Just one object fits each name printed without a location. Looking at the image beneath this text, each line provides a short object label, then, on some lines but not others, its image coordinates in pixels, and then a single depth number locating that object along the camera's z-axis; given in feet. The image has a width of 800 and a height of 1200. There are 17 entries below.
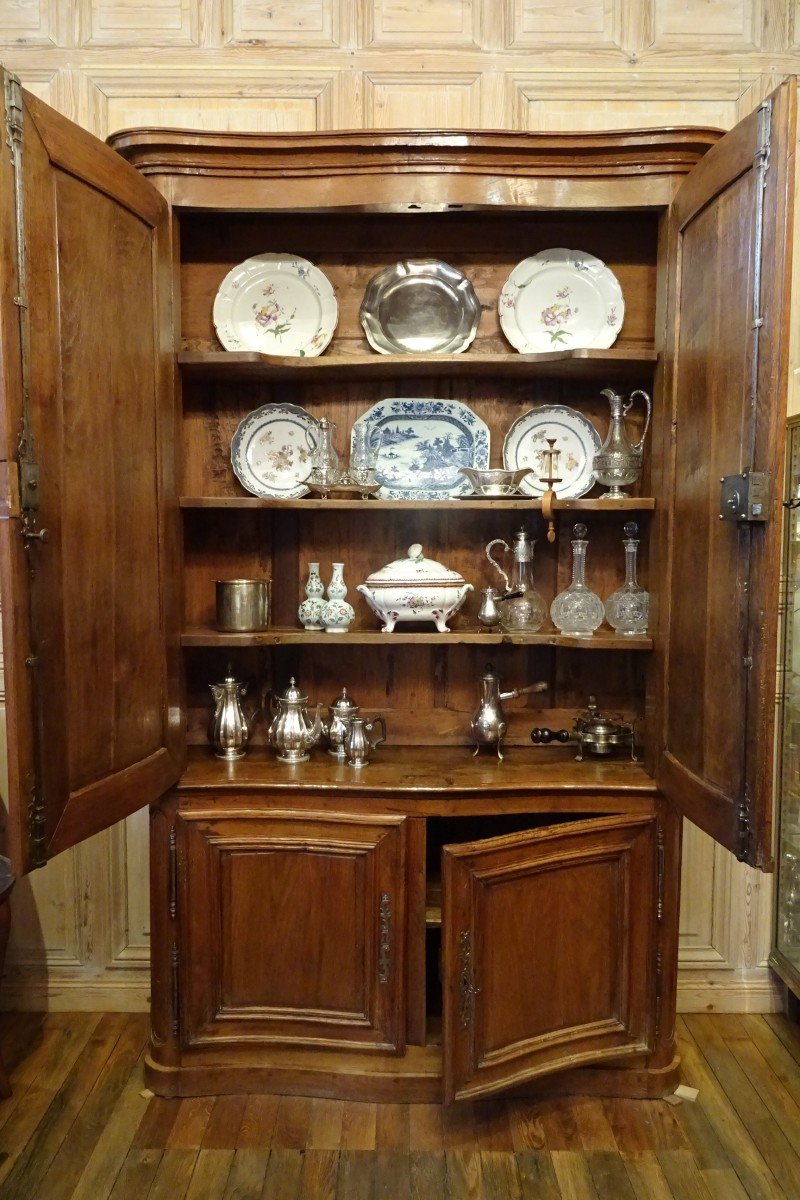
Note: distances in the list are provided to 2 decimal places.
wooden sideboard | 5.08
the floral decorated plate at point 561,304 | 7.08
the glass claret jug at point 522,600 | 7.14
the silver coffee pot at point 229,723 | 7.10
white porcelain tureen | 6.93
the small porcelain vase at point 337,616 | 7.09
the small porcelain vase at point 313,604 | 7.14
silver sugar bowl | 7.05
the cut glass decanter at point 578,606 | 7.09
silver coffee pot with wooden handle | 7.09
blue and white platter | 7.43
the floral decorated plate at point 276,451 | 7.37
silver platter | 7.18
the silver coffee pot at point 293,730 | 7.03
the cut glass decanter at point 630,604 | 6.98
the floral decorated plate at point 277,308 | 7.16
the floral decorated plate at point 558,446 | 7.34
